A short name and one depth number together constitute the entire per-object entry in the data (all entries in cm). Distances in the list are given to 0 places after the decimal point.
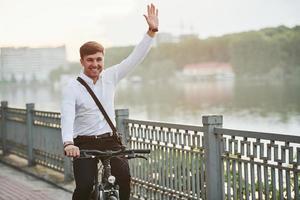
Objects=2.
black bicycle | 341
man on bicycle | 373
